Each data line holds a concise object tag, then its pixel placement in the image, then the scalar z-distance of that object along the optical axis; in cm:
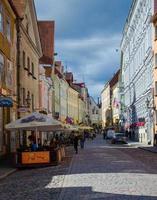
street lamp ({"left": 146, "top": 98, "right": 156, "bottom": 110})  3823
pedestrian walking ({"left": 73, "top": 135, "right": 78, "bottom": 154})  2963
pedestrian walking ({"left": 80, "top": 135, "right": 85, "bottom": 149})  3874
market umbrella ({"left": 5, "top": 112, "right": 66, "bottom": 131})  1933
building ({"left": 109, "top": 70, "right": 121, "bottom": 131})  8000
